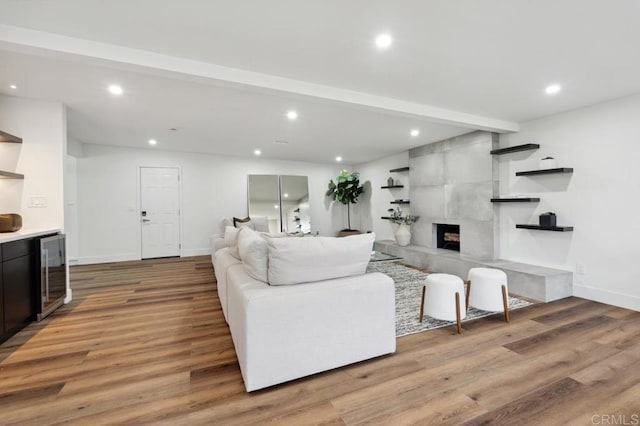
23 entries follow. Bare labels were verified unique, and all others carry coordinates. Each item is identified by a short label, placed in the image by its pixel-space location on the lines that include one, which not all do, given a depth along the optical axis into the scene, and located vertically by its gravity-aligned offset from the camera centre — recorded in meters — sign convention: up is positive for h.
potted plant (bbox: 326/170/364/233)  7.75 +0.67
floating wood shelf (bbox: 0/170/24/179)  2.89 +0.43
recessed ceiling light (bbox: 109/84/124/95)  2.93 +1.33
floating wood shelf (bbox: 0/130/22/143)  2.88 +0.82
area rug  2.75 -1.08
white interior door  6.22 +0.08
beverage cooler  2.90 -0.64
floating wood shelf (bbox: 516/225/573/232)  3.62 -0.23
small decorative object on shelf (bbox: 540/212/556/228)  3.75 -0.13
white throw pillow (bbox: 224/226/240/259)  3.04 -0.32
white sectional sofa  1.78 -0.64
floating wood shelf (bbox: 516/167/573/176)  3.62 +0.52
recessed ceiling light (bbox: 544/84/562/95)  2.97 +1.29
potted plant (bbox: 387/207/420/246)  5.94 -0.36
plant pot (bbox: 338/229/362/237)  7.68 -0.54
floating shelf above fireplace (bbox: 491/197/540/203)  4.02 +0.16
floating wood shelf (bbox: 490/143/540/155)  4.01 +0.90
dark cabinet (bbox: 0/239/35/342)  2.44 -0.64
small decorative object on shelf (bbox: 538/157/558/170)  3.78 +0.63
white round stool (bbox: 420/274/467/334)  2.64 -0.83
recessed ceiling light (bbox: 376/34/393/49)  2.09 +1.29
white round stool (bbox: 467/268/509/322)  2.88 -0.83
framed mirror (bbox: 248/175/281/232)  7.13 +0.38
